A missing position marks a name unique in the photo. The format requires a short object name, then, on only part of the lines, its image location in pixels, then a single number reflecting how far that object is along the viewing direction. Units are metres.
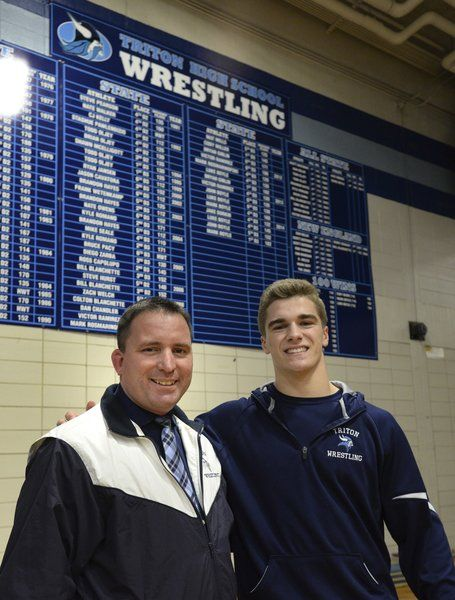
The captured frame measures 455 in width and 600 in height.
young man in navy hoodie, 2.07
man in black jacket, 1.60
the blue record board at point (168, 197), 4.04
